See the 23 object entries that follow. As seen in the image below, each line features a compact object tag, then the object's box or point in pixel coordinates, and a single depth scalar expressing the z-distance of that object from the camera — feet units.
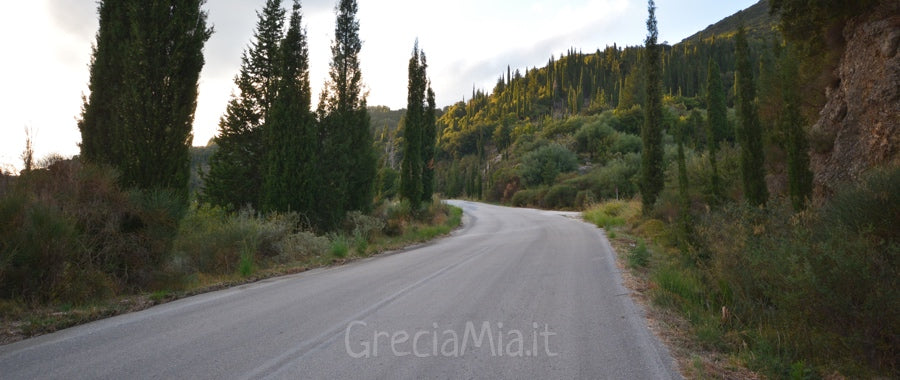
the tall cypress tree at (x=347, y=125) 61.62
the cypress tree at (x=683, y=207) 31.75
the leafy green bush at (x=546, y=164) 172.55
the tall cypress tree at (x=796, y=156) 30.04
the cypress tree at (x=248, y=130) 63.16
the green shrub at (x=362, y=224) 57.72
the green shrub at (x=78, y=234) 20.24
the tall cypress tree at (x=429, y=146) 110.01
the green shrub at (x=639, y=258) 35.19
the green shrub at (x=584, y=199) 125.25
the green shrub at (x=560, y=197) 143.39
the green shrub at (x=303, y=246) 40.01
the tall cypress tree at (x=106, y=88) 36.40
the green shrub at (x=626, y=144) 176.35
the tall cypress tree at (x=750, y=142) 38.17
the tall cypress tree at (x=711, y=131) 46.45
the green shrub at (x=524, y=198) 164.45
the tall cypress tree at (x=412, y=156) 85.66
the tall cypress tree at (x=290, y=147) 51.08
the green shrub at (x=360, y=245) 45.29
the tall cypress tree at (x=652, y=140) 70.54
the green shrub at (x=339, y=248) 42.39
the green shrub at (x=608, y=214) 77.18
